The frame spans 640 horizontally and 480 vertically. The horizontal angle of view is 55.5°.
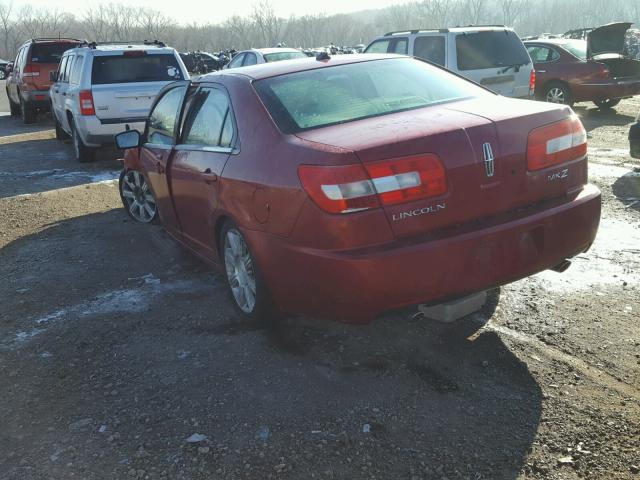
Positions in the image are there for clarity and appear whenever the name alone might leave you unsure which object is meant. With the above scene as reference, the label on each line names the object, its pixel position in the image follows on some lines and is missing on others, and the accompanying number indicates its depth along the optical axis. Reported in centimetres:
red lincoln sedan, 280
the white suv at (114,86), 937
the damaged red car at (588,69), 1148
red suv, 1566
